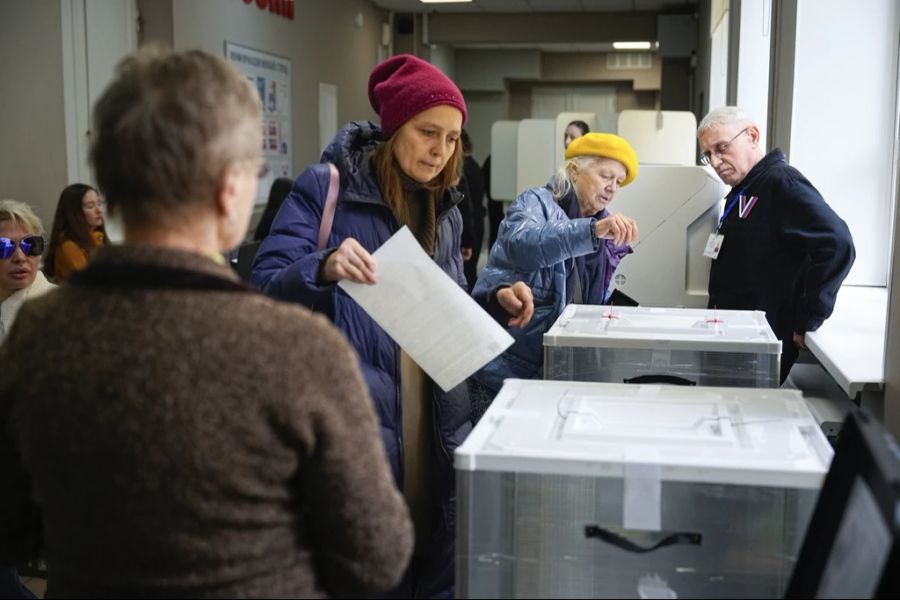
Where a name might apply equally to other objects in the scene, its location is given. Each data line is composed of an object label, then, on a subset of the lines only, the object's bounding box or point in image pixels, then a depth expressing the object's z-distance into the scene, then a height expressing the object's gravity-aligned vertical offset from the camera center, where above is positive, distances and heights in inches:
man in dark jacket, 112.3 -7.5
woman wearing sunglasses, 106.3 -9.3
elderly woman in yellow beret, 93.8 -6.6
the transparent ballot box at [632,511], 48.1 -16.7
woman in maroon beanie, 72.2 -4.5
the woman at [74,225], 168.4 -9.0
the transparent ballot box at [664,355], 78.2 -14.3
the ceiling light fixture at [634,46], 492.4 +68.6
